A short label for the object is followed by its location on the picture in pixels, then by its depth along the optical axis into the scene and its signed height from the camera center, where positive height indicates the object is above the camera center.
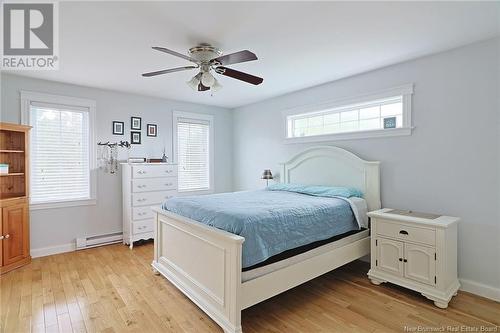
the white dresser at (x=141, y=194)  4.10 -0.50
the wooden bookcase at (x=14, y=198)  3.18 -0.44
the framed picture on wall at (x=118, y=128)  4.36 +0.57
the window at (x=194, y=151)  5.15 +0.23
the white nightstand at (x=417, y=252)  2.45 -0.89
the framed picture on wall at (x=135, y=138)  4.53 +0.42
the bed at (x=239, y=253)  2.06 -0.84
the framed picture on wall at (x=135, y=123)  4.54 +0.68
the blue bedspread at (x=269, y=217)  2.14 -0.51
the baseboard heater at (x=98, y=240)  4.04 -1.22
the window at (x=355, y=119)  3.23 +0.63
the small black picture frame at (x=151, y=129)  4.72 +0.59
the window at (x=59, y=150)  3.74 +0.19
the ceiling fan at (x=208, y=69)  2.50 +0.88
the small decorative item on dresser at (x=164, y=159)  4.67 +0.06
